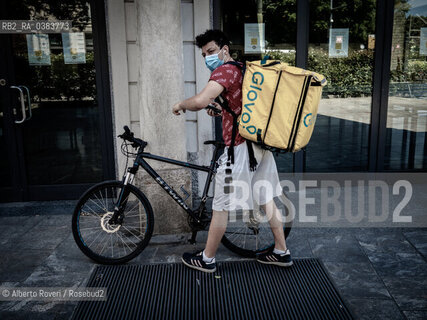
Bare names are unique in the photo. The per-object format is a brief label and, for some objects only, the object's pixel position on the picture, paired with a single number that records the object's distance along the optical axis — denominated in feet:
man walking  10.92
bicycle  12.71
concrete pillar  13.50
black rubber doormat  10.34
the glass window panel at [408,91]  18.88
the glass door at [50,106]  17.66
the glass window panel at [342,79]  18.69
